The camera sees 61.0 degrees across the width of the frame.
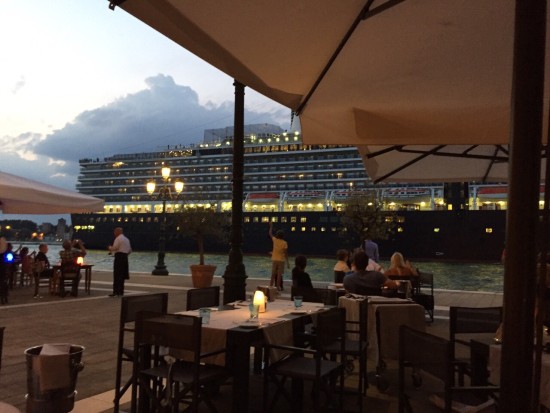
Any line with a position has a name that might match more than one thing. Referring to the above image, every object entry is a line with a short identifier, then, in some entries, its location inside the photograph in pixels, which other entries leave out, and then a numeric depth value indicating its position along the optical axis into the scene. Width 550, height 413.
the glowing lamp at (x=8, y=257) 8.57
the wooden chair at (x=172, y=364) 2.65
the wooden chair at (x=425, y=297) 6.95
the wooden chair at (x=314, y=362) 3.01
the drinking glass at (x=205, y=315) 3.17
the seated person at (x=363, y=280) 4.96
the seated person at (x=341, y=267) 7.58
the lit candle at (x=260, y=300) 3.66
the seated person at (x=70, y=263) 9.33
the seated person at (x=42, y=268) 9.26
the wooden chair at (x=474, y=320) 3.41
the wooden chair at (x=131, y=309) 3.28
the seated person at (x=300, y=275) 5.50
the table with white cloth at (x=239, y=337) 2.88
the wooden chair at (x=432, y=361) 2.07
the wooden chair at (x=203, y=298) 4.07
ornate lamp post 14.60
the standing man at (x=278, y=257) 10.38
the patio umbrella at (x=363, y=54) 2.06
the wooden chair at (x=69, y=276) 9.29
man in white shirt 9.20
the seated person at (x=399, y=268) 6.98
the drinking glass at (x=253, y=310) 3.41
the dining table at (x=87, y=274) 9.60
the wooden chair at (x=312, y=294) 4.80
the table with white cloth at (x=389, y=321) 4.16
